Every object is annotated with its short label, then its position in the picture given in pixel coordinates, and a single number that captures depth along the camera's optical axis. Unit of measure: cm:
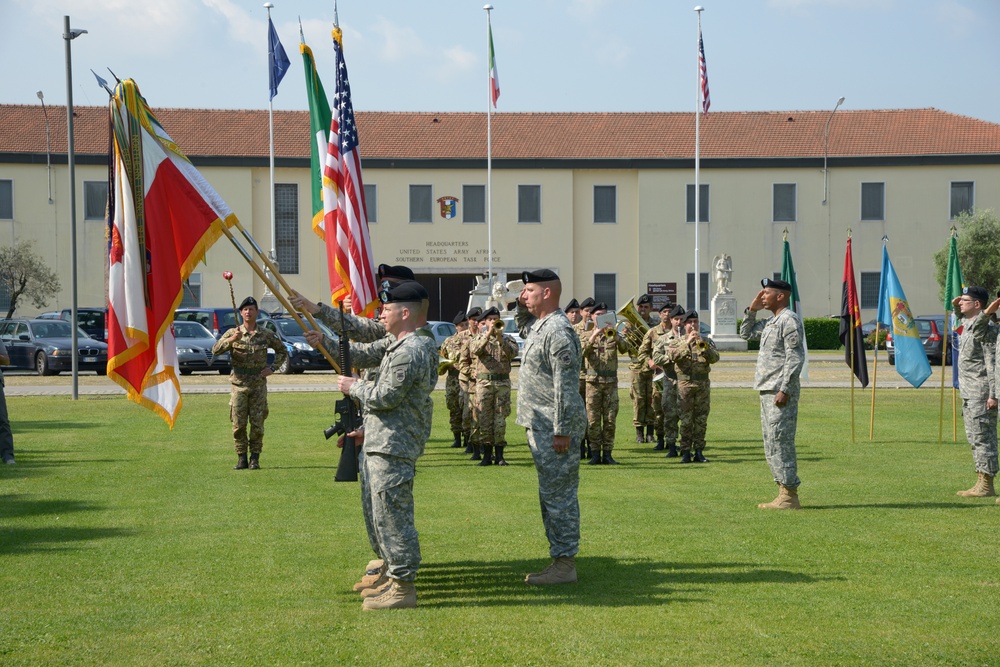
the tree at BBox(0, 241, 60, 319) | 5019
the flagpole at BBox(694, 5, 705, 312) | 4509
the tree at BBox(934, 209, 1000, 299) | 5225
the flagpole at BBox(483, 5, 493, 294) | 4853
